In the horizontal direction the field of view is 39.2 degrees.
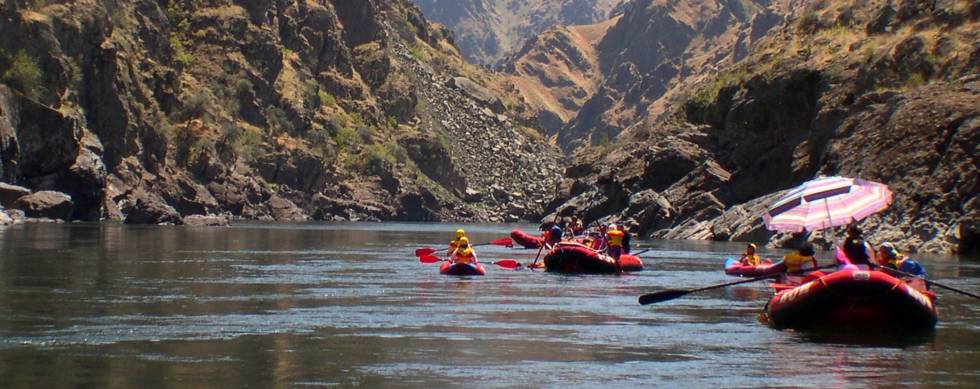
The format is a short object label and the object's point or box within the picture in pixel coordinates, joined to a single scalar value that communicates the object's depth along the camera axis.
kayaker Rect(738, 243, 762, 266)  50.57
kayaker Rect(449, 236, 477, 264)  48.16
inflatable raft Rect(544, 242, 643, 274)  50.62
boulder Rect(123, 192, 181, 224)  111.25
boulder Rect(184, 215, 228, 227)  117.94
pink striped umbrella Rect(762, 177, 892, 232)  30.81
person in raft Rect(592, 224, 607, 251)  54.41
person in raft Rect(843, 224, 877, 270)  28.58
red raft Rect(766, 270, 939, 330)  27.61
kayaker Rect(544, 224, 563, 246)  60.78
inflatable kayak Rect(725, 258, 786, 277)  48.78
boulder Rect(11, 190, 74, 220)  106.12
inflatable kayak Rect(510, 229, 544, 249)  76.10
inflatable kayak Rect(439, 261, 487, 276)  47.84
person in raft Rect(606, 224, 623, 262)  52.09
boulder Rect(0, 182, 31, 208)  104.56
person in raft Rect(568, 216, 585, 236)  63.96
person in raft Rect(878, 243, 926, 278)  31.17
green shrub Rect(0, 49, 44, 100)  118.69
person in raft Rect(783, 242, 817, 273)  33.44
